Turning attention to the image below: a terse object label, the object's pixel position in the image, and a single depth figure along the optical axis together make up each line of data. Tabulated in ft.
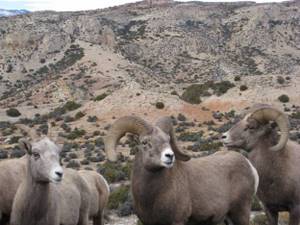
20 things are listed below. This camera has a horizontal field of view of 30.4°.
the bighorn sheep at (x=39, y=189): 29.60
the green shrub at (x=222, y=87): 165.17
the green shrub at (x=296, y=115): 133.98
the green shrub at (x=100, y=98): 159.60
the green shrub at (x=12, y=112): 188.75
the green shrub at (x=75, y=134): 121.90
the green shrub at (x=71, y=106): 165.58
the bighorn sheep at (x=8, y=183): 35.53
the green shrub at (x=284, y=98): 155.22
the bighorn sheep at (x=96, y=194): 40.22
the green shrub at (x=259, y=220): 44.37
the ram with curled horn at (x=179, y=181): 30.35
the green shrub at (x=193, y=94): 163.36
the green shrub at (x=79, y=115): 148.17
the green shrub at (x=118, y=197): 54.08
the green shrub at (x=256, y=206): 50.90
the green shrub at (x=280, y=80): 176.73
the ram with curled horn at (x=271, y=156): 35.37
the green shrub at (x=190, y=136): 112.47
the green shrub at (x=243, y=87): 164.46
